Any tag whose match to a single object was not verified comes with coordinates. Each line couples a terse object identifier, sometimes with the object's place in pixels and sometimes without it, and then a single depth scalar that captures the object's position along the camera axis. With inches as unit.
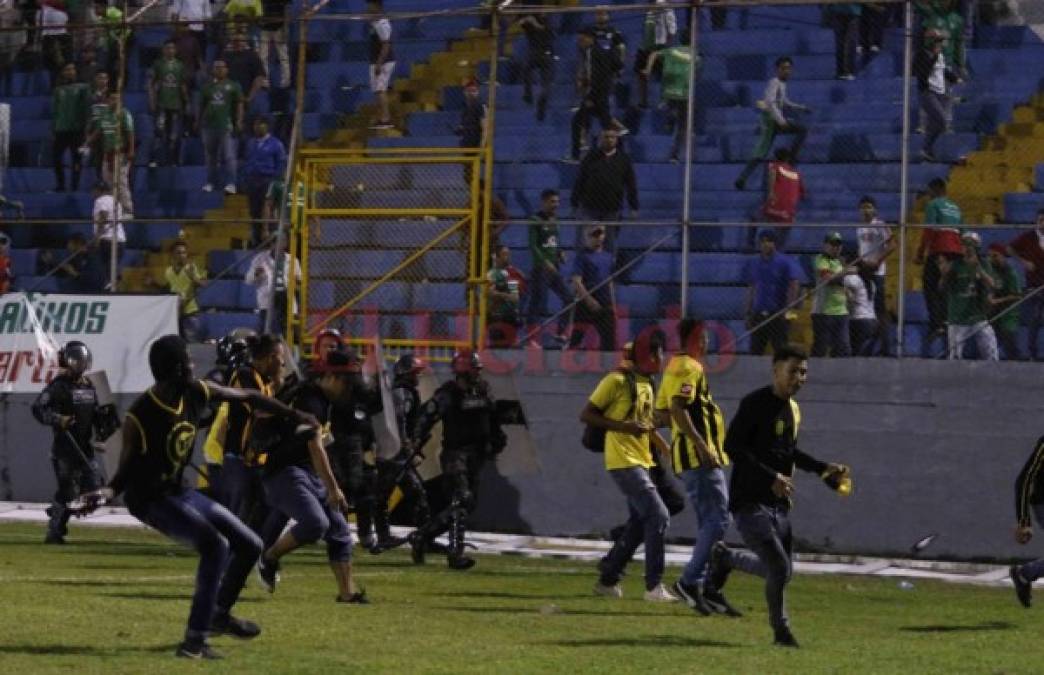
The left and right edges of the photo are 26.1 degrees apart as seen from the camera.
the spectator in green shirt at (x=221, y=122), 971.3
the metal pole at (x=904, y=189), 819.4
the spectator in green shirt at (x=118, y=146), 987.3
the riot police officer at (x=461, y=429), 754.8
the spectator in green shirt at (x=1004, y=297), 798.5
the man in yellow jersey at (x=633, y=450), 634.2
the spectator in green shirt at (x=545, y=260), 880.3
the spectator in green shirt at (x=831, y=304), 826.2
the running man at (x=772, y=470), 506.9
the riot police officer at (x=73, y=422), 811.4
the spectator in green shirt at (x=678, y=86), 869.2
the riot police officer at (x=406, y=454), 800.3
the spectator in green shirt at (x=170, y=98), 987.9
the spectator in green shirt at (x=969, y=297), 805.2
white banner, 959.6
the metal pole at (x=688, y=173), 854.5
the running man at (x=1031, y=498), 615.5
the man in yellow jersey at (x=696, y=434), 612.7
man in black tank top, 456.4
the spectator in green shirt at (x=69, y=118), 1005.8
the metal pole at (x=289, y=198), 932.0
